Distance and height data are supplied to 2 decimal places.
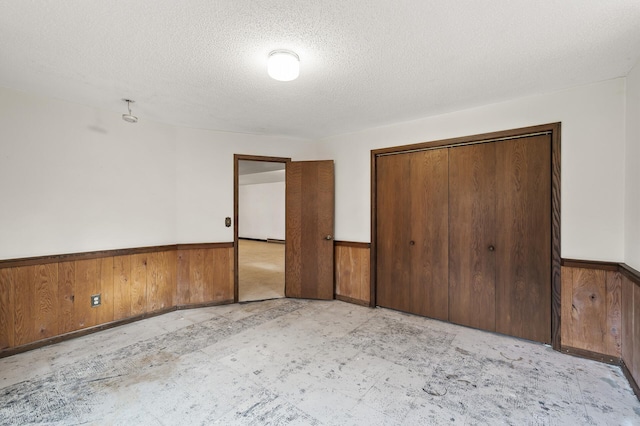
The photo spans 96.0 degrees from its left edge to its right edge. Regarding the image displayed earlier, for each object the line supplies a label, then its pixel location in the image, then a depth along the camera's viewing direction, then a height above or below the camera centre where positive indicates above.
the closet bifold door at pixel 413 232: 3.25 -0.23
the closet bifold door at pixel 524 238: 2.68 -0.24
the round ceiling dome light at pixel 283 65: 1.92 +1.00
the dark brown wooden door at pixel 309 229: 4.07 -0.23
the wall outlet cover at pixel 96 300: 3.00 -0.91
